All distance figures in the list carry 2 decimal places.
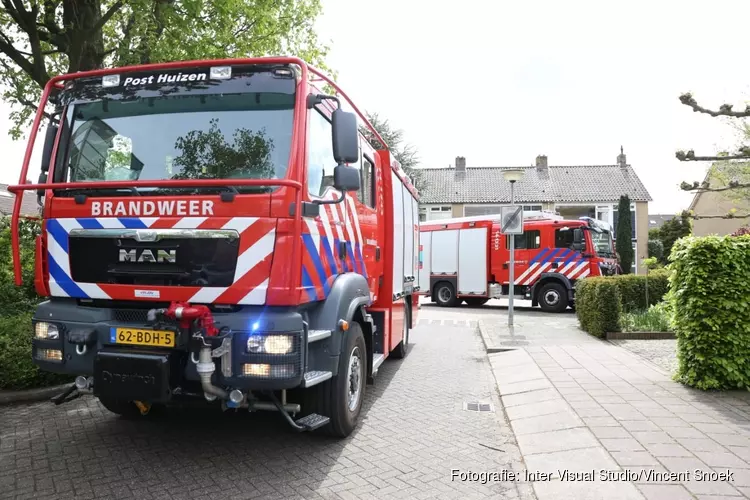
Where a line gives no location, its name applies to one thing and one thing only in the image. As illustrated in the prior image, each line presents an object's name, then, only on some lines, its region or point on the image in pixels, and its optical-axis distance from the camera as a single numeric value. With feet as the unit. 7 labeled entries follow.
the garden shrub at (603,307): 31.68
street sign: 37.68
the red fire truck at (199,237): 11.32
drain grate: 18.43
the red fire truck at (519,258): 53.36
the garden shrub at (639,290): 39.58
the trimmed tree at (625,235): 107.45
